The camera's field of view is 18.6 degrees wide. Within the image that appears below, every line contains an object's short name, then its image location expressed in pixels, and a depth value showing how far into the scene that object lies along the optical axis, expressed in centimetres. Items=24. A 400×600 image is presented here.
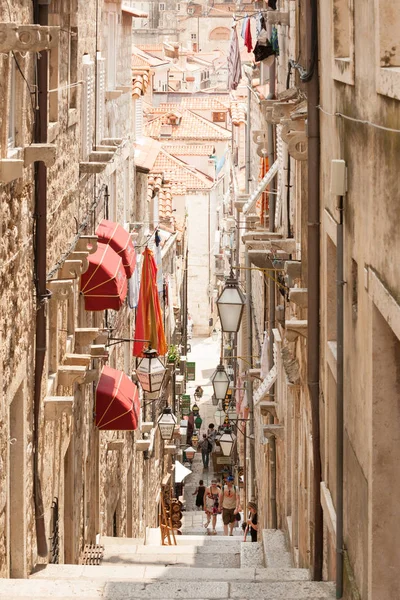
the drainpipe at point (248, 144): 3033
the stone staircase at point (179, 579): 869
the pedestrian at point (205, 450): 3819
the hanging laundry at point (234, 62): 2509
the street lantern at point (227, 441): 2559
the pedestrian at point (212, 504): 2648
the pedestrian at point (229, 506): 2495
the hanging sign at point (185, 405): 4409
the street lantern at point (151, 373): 1922
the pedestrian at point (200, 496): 3167
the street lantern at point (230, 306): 1767
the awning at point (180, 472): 3212
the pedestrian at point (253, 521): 2095
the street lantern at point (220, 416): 3150
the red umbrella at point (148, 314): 2064
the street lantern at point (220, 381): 2419
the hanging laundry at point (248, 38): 2181
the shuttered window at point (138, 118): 2822
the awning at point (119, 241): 1632
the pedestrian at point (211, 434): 4066
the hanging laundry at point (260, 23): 1755
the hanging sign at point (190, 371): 5325
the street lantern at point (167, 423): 2477
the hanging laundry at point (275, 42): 1761
